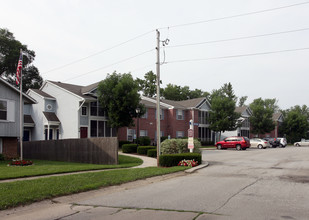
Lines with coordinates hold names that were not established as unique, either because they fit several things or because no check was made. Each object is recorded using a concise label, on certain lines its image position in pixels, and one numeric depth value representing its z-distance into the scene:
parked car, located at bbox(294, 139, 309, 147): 55.77
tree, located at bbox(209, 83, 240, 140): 46.66
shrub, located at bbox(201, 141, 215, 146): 48.69
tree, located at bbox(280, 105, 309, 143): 69.88
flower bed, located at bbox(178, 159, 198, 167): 16.63
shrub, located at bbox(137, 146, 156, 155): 26.05
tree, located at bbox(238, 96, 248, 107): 100.07
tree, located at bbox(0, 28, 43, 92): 49.47
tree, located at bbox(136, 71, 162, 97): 68.69
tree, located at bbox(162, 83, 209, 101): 75.12
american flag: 18.68
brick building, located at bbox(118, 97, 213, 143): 40.72
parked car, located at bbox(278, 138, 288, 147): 47.41
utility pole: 17.20
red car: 35.72
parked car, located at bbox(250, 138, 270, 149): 40.81
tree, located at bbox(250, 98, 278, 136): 57.47
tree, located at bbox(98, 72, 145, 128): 32.50
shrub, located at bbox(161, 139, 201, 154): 20.23
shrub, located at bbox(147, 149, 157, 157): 24.20
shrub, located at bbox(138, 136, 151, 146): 35.00
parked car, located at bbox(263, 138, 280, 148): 45.83
